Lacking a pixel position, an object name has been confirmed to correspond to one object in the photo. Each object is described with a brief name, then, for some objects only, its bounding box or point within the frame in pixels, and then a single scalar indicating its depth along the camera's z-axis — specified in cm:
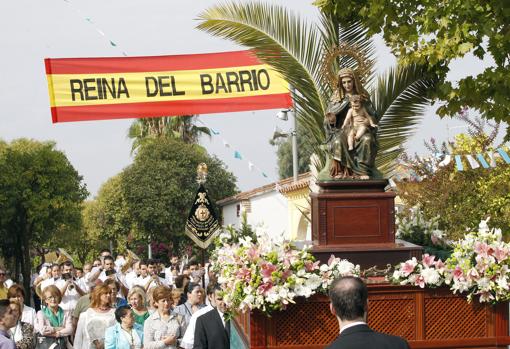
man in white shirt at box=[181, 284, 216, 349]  898
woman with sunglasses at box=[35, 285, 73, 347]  1095
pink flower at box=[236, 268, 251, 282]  848
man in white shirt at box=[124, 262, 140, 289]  1634
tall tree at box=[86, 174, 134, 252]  5345
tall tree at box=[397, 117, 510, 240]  2016
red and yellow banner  1770
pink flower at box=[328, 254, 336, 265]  868
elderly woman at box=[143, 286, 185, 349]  931
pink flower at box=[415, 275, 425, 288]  868
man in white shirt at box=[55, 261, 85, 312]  1350
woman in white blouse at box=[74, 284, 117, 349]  988
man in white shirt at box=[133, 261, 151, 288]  1571
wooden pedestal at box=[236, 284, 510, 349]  867
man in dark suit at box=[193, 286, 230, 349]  862
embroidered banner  2114
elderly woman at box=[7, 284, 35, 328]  1012
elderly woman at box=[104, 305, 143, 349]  912
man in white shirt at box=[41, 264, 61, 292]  1485
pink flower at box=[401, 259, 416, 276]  874
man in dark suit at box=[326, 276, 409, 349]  435
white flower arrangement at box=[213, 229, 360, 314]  841
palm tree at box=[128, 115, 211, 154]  5370
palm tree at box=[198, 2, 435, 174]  1220
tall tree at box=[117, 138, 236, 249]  4925
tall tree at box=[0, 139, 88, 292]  3878
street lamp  1949
